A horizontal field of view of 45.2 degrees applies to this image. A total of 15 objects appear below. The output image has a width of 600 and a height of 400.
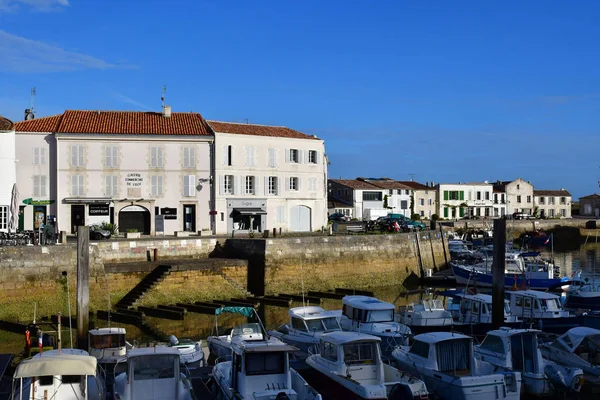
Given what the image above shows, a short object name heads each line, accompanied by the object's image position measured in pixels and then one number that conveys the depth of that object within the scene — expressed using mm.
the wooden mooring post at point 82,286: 22891
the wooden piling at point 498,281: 25328
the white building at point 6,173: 36438
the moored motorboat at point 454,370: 17953
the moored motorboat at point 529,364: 19500
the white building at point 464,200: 95625
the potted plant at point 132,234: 43738
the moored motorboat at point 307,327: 25031
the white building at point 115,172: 45594
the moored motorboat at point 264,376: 16938
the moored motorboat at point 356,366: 18031
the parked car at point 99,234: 40656
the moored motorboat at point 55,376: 16188
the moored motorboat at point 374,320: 25078
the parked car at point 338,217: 75262
